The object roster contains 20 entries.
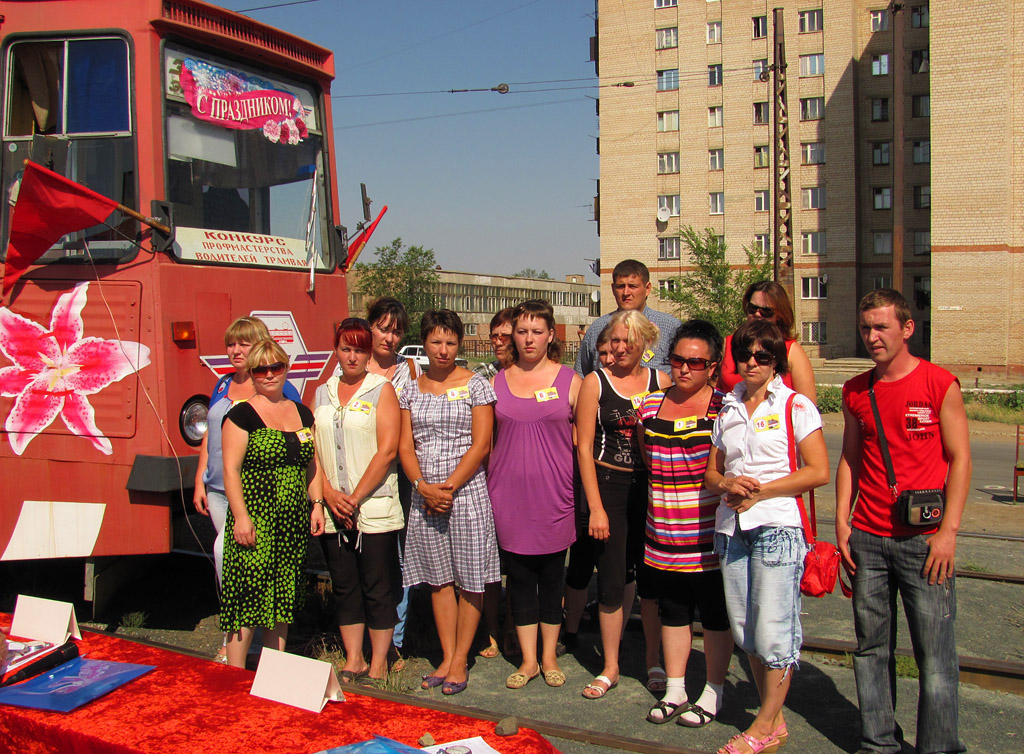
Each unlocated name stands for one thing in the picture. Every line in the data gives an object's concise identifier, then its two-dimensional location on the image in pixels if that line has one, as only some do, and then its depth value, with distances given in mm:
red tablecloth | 2666
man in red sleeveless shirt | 3473
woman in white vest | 4488
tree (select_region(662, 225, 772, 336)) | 28125
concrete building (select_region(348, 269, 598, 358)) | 76500
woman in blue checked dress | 4473
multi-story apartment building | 42469
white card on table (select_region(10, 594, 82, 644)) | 3535
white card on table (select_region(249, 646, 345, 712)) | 2941
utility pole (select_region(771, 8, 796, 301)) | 22328
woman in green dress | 4082
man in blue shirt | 5094
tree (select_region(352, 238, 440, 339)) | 49969
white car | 36831
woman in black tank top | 4359
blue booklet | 2963
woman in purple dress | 4457
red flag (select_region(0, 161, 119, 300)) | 4762
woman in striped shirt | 4012
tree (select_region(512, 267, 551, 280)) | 123175
